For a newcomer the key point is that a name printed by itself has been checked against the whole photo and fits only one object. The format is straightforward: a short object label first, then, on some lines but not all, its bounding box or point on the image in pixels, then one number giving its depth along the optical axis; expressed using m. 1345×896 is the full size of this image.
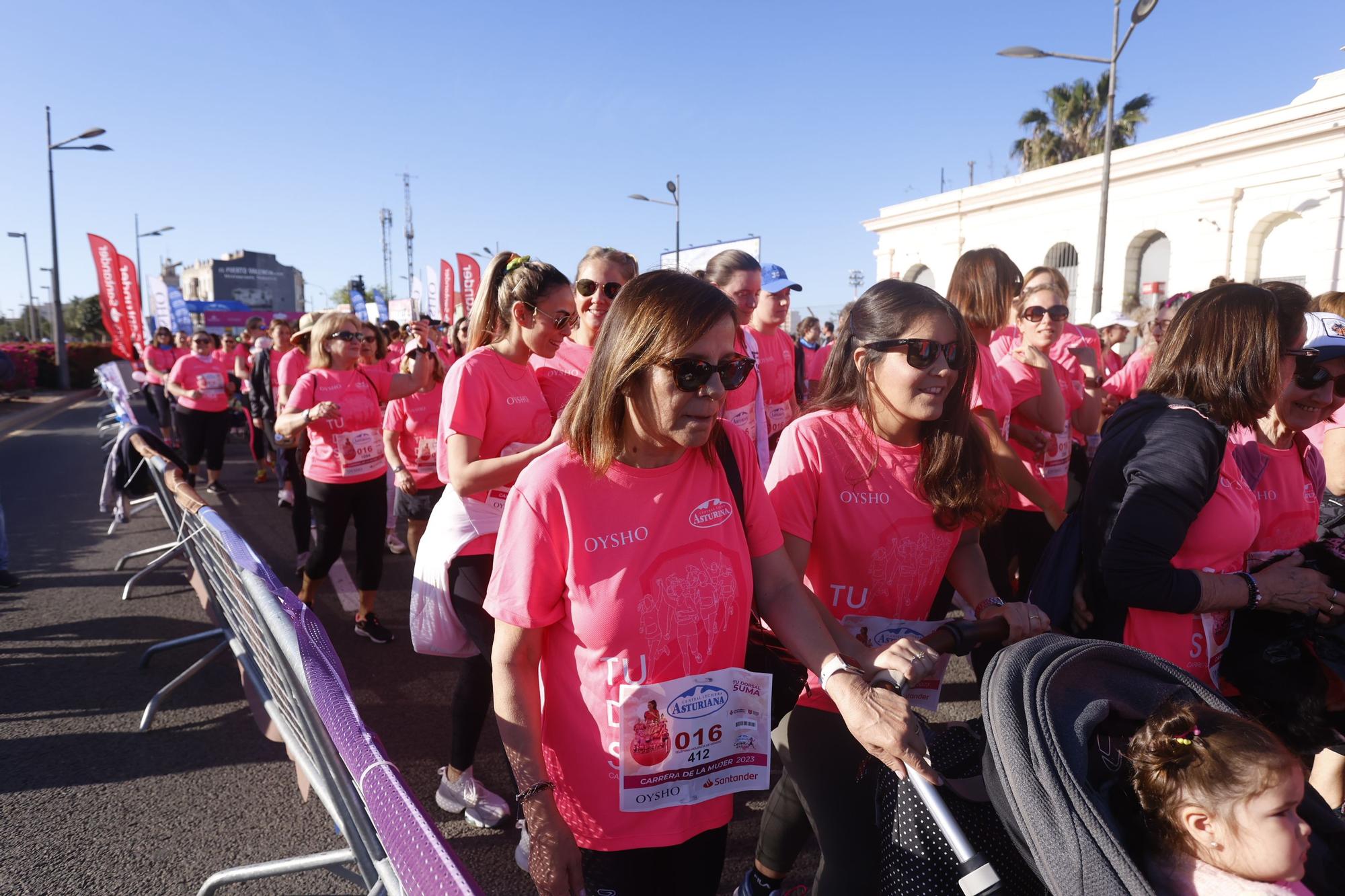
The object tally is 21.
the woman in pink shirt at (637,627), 1.64
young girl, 1.40
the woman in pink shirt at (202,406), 8.95
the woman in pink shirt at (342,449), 4.72
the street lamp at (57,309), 21.33
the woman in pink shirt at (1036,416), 3.96
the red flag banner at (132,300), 17.67
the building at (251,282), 76.50
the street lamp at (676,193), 28.91
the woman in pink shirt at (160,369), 12.52
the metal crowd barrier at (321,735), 1.33
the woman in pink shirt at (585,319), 3.39
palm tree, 31.84
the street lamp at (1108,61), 12.73
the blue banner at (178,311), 16.95
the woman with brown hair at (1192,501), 2.06
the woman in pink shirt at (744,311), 4.14
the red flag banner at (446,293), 21.03
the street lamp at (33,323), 48.78
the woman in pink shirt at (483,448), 2.81
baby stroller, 1.31
